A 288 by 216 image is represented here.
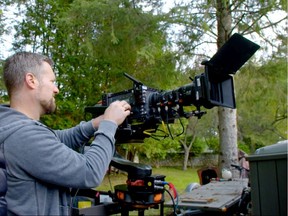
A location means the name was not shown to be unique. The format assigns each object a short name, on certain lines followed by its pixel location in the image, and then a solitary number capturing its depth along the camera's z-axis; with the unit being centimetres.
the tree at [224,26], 585
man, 114
